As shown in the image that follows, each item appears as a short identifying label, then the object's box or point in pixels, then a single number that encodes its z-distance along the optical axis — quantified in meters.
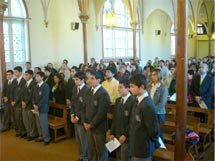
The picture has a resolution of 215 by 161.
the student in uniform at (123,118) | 3.33
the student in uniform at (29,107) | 5.23
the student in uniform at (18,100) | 5.50
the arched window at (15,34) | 8.97
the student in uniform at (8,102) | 5.83
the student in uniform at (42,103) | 4.98
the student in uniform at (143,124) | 2.86
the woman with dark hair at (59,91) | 5.61
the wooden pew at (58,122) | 5.10
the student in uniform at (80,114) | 4.11
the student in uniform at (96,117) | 3.66
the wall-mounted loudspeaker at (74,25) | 10.77
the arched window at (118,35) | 12.59
